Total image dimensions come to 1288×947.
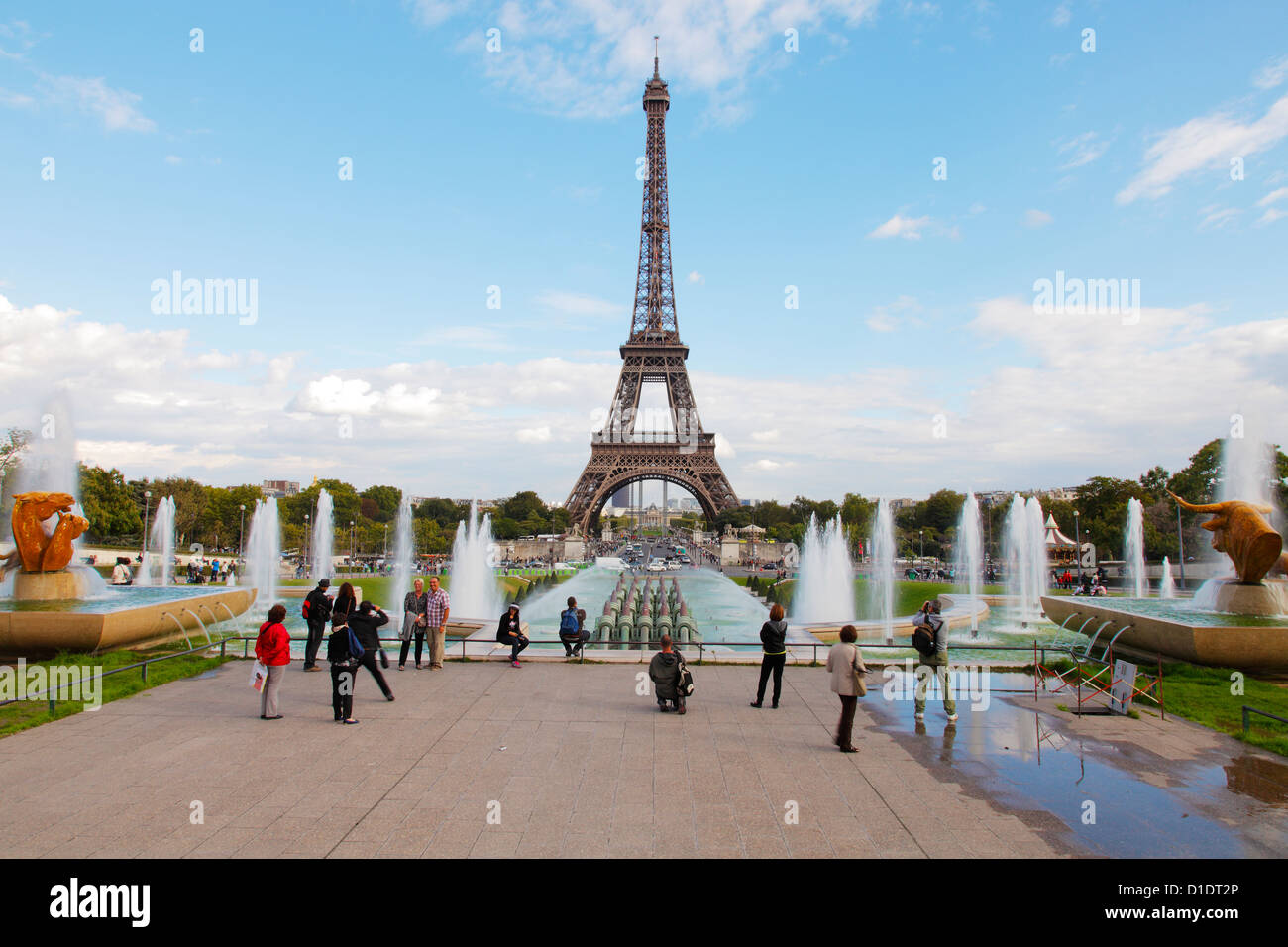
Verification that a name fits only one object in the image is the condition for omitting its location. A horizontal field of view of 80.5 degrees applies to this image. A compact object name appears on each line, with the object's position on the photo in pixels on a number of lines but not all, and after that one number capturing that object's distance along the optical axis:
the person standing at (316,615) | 12.02
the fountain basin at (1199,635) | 11.97
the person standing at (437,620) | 12.85
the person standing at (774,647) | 10.48
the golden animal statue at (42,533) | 14.22
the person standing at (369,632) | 9.99
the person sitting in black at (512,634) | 13.32
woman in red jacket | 9.39
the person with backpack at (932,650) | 10.09
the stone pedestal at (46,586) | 14.38
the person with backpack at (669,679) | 10.16
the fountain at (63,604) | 12.05
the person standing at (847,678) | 8.55
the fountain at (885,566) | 22.78
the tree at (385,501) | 112.44
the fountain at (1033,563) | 27.33
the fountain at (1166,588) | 32.03
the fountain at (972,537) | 27.02
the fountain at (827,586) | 28.55
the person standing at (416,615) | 13.12
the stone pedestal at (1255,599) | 14.29
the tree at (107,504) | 53.25
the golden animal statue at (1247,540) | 14.26
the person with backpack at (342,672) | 9.36
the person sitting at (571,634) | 13.78
